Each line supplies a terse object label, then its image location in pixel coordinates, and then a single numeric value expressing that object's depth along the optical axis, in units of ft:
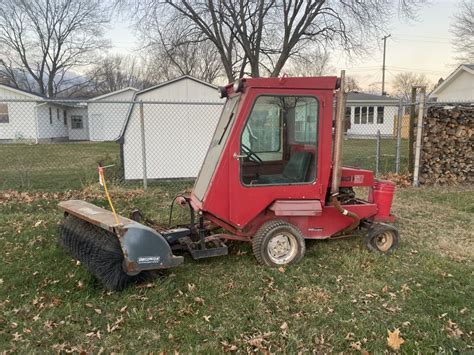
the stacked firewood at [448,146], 30.04
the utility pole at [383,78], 164.35
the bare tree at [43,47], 135.85
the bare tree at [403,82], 204.64
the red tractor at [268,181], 12.98
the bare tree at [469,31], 111.34
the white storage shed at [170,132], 29.58
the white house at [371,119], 101.40
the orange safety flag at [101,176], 11.15
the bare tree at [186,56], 72.49
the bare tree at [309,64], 78.02
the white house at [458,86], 70.92
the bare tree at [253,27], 70.69
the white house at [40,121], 82.02
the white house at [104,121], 96.27
